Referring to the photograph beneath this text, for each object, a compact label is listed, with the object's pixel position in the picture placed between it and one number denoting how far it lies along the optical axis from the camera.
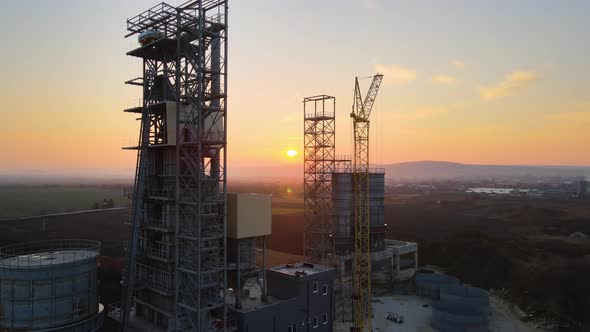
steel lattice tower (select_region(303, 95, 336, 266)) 52.75
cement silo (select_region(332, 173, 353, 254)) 52.88
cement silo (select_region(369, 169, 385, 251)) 56.22
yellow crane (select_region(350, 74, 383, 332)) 41.38
